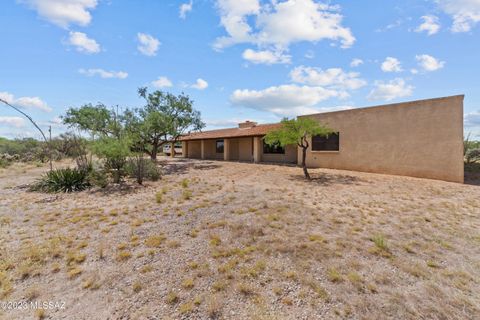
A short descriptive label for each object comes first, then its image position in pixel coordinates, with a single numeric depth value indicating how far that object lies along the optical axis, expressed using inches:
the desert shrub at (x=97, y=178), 416.2
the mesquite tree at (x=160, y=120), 617.9
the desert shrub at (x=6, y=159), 741.1
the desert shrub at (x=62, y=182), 395.5
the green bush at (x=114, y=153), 417.4
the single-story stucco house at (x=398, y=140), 434.9
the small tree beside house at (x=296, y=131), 466.0
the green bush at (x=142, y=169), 462.6
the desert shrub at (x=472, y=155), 607.8
